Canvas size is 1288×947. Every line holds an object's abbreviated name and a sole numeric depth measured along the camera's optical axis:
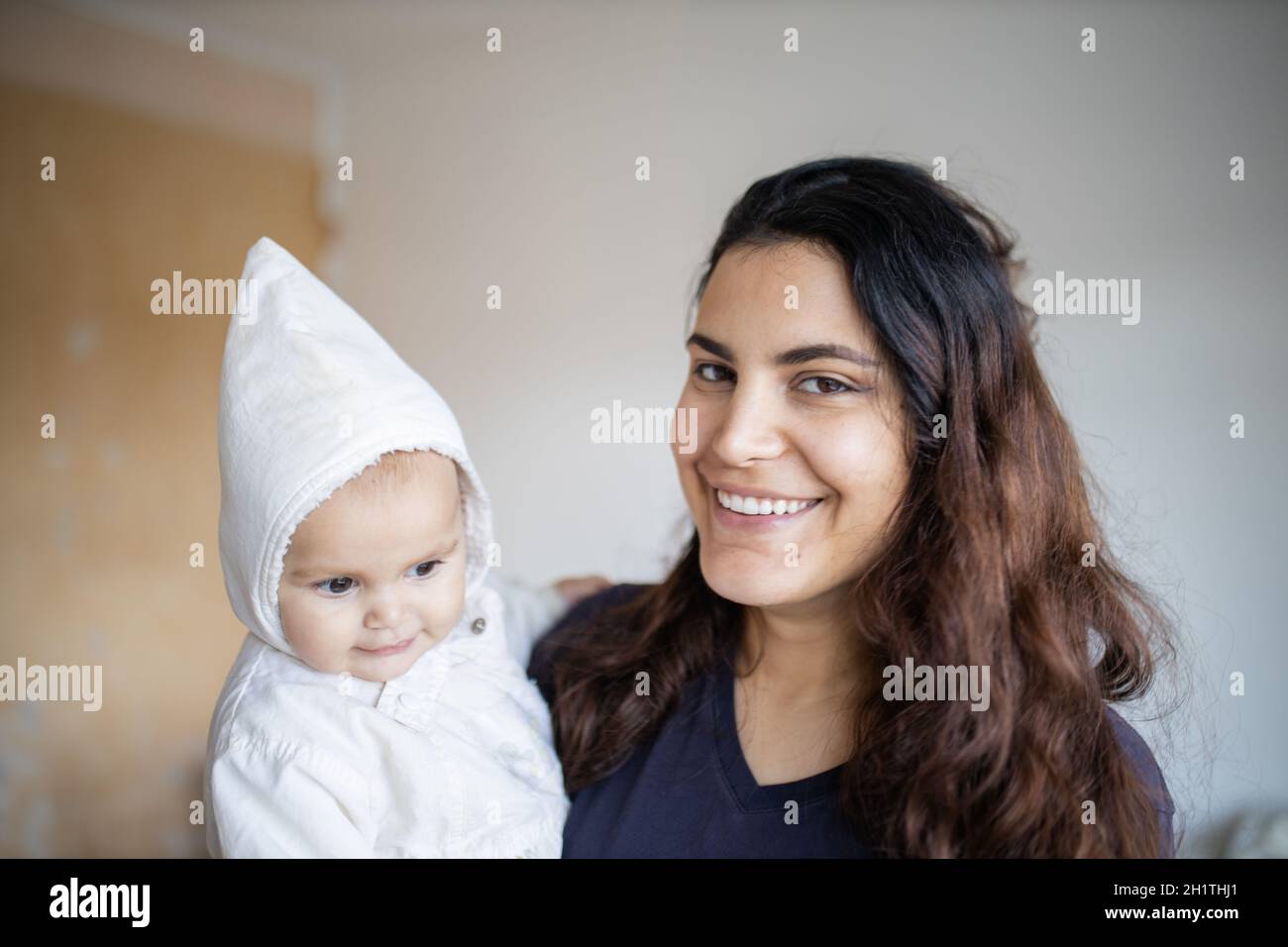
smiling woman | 1.08
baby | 1.07
